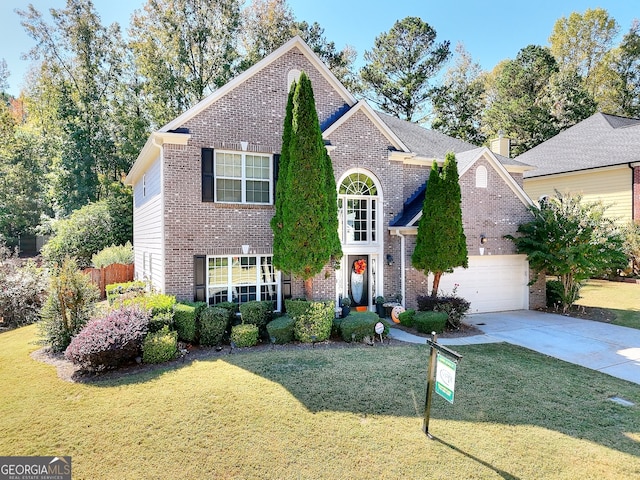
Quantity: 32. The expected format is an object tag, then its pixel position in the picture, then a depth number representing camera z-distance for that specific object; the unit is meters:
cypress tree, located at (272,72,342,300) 9.76
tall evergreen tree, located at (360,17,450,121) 30.50
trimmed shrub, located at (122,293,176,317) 8.91
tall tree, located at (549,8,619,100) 33.75
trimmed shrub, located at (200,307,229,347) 8.97
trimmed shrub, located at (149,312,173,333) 8.65
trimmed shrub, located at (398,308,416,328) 11.12
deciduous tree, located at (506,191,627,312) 12.83
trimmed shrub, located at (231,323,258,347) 8.99
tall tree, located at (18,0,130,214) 24.28
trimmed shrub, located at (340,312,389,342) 9.47
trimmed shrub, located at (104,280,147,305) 11.19
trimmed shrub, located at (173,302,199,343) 8.98
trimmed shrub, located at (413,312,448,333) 10.45
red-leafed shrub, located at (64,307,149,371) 7.11
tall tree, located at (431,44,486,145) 31.66
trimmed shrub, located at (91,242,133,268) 16.88
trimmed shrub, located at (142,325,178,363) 7.79
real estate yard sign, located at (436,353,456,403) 4.64
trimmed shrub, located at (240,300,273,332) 9.69
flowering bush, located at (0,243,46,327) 11.98
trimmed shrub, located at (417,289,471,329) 11.11
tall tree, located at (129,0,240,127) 24.28
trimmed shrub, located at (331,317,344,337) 9.88
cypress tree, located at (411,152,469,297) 11.37
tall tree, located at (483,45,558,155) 29.41
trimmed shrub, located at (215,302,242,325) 9.77
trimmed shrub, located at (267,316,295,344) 9.25
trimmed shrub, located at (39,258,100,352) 8.51
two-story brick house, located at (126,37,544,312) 10.39
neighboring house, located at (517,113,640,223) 19.30
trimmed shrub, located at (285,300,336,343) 9.40
